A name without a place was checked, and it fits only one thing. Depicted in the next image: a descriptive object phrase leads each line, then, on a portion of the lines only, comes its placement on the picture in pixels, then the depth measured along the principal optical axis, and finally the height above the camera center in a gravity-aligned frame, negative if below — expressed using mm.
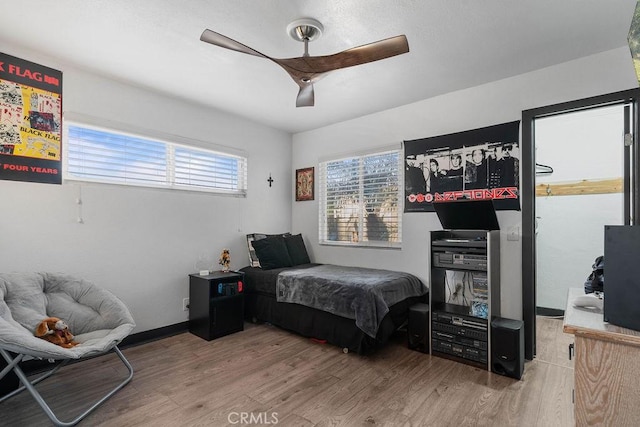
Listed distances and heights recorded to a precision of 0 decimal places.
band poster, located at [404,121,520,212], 2910 +493
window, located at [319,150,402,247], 3811 +197
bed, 2797 -860
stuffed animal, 2025 -783
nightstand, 3230 -973
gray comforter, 2754 -754
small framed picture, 4625 +478
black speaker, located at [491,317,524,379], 2387 -1062
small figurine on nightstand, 3695 -550
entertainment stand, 2629 -784
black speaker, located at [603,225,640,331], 1149 -232
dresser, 1159 -626
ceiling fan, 1823 +1005
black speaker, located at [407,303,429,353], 2896 -1093
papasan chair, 1724 -707
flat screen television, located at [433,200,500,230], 2809 +0
